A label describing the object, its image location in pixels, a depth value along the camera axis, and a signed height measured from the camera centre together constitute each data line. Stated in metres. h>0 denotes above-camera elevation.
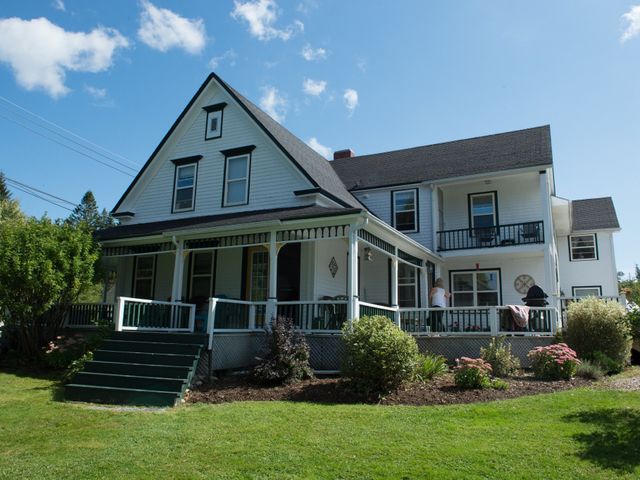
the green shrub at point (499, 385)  9.78 -0.77
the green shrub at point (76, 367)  11.12 -0.72
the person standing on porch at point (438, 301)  14.95 +1.15
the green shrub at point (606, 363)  11.82 -0.39
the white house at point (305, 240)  12.83 +2.83
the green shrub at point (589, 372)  10.95 -0.55
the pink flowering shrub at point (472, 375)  9.76 -0.61
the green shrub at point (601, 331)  12.34 +0.32
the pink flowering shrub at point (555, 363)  10.88 -0.38
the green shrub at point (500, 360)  11.41 -0.37
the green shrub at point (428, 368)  10.65 -0.55
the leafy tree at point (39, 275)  13.52 +1.44
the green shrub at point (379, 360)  9.47 -0.35
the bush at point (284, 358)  10.80 -0.43
